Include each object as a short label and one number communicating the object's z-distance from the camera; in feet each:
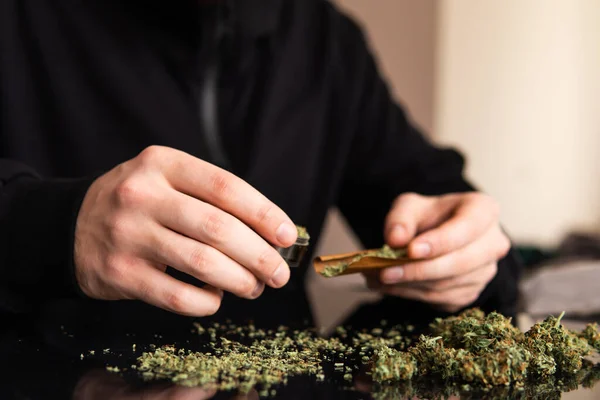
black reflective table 1.91
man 2.45
